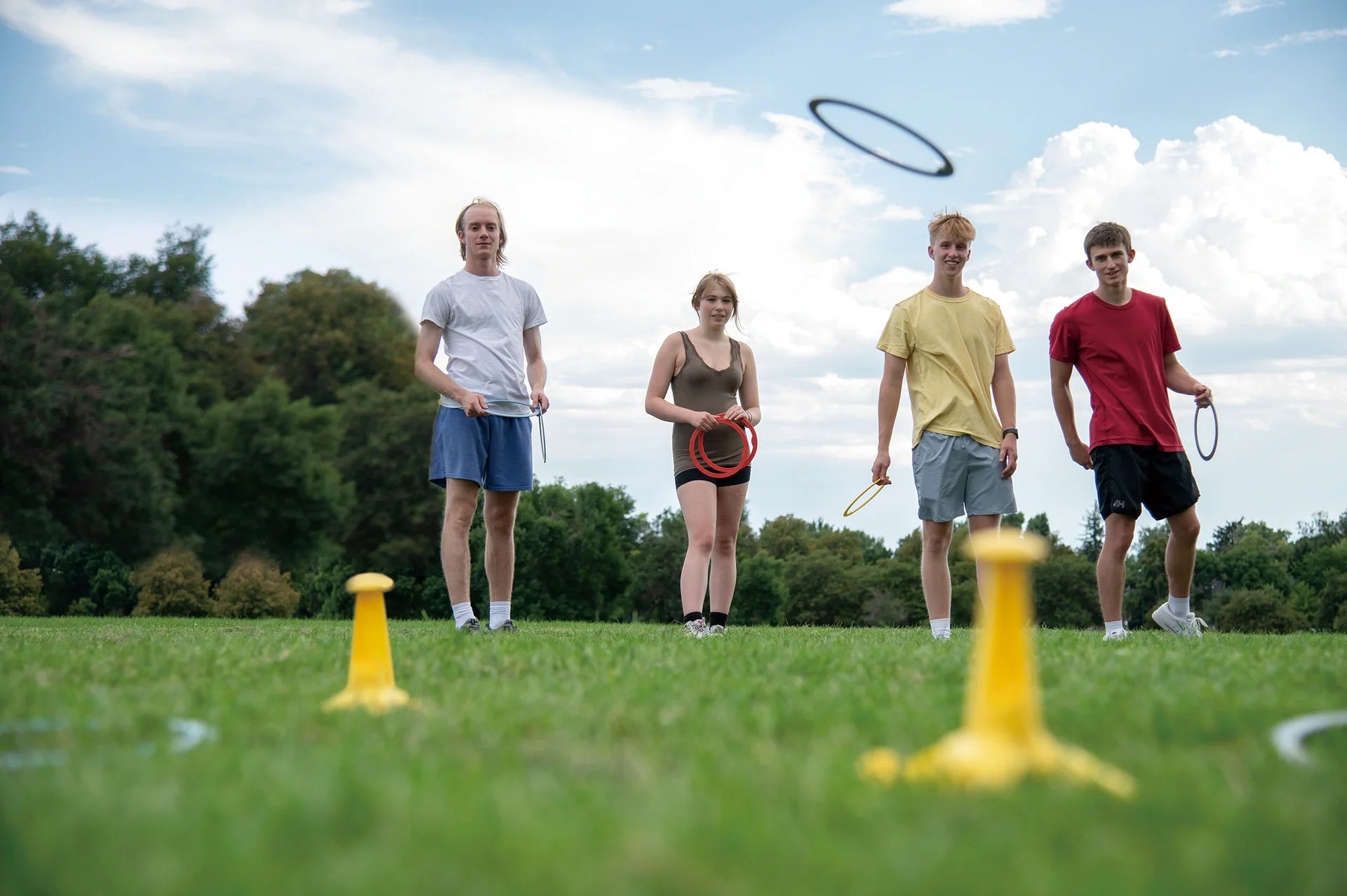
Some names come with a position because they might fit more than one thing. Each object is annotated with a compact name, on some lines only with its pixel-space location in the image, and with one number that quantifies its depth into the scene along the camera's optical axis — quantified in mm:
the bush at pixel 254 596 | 24500
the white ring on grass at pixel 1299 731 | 2596
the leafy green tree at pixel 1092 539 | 48344
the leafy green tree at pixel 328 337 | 36719
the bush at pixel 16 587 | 23047
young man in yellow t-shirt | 6836
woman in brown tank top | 7223
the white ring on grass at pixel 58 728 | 2580
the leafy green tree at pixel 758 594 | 34938
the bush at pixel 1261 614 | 35281
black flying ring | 9000
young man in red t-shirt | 6938
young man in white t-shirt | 6855
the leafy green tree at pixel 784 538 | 47312
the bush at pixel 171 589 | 23766
